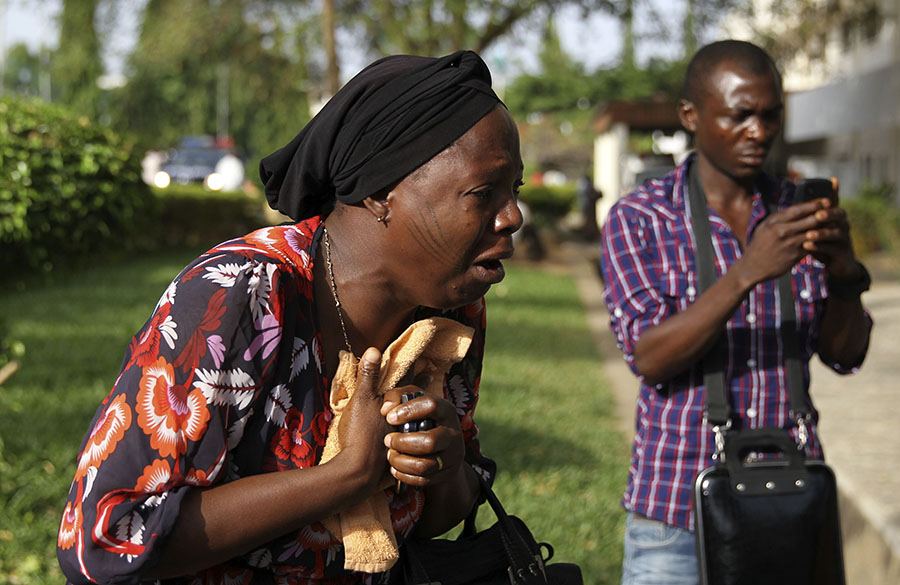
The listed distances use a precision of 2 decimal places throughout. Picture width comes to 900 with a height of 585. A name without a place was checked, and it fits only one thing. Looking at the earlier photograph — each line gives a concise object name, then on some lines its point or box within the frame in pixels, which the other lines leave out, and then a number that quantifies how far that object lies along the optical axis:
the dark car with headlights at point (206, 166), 28.78
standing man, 2.85
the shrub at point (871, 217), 20.17
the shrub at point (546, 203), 28.73
